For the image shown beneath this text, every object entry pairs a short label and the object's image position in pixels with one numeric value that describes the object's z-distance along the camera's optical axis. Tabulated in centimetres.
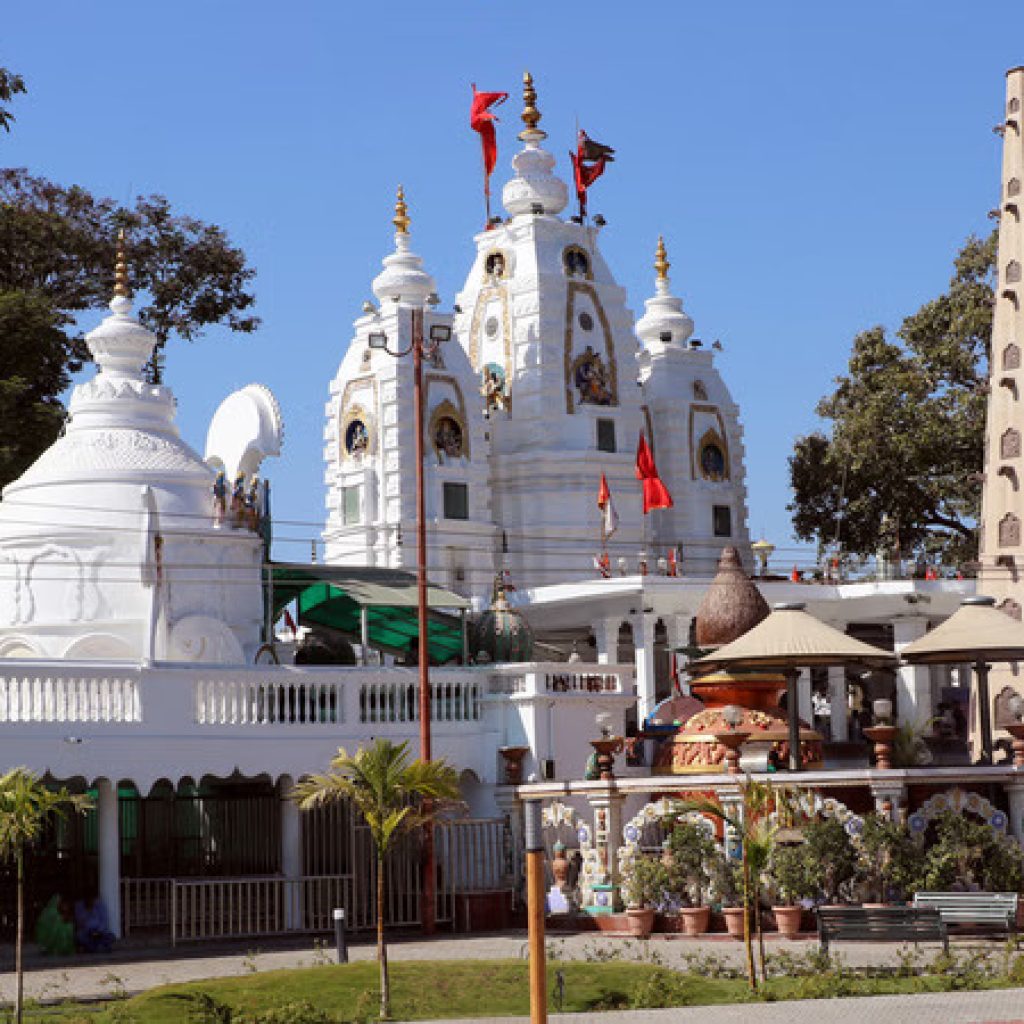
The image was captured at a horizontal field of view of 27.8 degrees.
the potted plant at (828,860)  2686
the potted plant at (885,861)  2705
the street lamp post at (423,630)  2988
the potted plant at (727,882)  2728
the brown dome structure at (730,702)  3136
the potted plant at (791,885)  2667
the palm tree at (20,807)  2116
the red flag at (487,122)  6094
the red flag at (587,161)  6247
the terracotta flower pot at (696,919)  2752
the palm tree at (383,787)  2252
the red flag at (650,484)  5581
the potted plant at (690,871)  2756
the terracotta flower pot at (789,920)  2662
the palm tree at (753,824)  2152
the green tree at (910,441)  6044
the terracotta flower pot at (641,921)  2795
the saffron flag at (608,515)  5703
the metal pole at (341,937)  2352
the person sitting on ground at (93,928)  2803
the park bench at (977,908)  2455
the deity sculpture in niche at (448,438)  5566
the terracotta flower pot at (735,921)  2678
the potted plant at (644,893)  2795
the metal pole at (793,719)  2978
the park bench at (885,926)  2288
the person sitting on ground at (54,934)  2784
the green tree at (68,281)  4816
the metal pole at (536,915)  1396
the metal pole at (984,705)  3189
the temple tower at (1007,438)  4369
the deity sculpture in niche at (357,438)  5606
